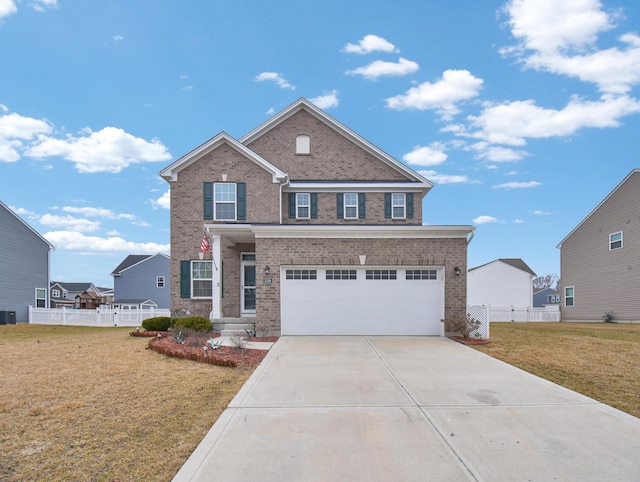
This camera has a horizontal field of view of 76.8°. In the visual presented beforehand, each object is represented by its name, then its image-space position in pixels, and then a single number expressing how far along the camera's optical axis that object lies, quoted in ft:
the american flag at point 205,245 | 46.62
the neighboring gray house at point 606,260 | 72.69
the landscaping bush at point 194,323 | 43.37
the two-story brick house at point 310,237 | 43.34
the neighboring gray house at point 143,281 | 122.21
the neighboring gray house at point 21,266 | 76.13
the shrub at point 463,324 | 41.63
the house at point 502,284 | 115.96
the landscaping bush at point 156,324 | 46.98
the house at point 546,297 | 157.19
